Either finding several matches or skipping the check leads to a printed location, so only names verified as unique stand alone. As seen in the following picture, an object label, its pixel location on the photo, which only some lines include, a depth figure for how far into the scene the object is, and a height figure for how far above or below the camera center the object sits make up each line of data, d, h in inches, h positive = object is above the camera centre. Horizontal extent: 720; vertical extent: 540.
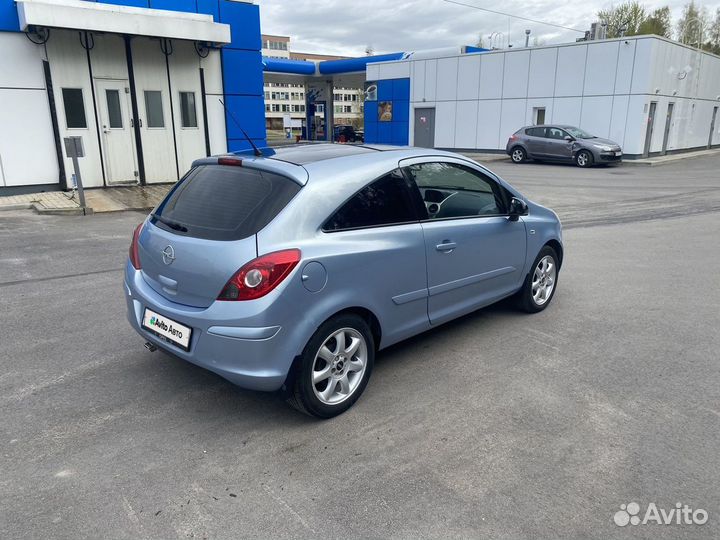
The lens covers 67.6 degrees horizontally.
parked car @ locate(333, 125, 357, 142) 1562.5 -31.9
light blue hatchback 121.4 -34.5
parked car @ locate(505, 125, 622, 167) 836.6 -37.6
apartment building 3815.7 +178.1
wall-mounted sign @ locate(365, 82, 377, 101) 1342.3 +76.3
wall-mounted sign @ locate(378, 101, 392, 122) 1320.1 +27.7
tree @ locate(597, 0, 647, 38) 2008.7 +386.1
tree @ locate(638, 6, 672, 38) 2046.0 +371.7
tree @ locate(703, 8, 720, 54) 2459.4 +383.6
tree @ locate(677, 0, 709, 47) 2370.8 +412.5
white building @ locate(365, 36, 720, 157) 913.5 +55.2
